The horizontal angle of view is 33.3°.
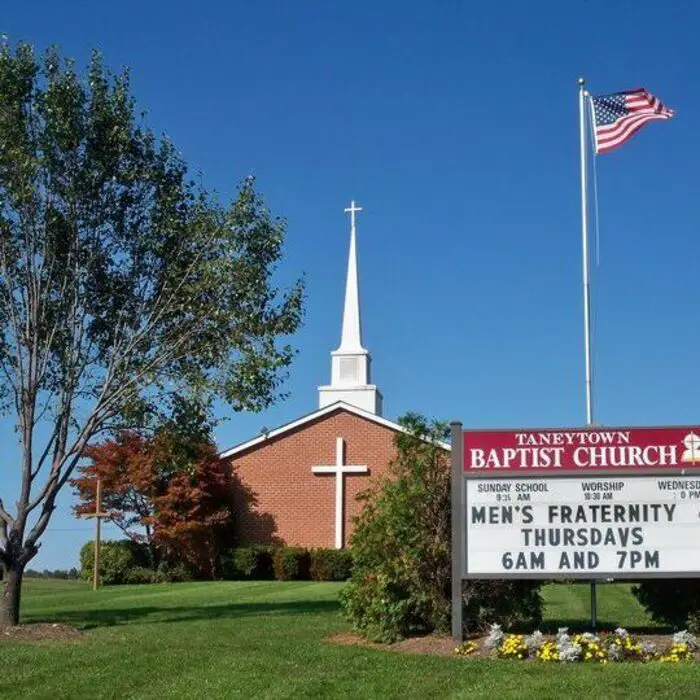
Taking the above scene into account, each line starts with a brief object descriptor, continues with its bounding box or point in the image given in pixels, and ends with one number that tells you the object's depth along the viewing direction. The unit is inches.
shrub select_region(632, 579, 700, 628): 626.5
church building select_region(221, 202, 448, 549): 1676.9
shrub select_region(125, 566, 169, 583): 1478.8
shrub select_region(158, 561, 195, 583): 1517.0
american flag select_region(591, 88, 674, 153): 900.6
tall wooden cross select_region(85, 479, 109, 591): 1261.1
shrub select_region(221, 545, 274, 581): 1572.3
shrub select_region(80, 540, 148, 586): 1473.9
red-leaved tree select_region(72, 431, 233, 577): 1523.1
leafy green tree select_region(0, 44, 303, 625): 778.8
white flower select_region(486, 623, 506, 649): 572.4
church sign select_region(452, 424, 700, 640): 611.5
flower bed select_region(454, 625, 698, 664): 544.7
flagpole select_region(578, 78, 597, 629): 848.3
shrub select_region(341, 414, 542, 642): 633.0
